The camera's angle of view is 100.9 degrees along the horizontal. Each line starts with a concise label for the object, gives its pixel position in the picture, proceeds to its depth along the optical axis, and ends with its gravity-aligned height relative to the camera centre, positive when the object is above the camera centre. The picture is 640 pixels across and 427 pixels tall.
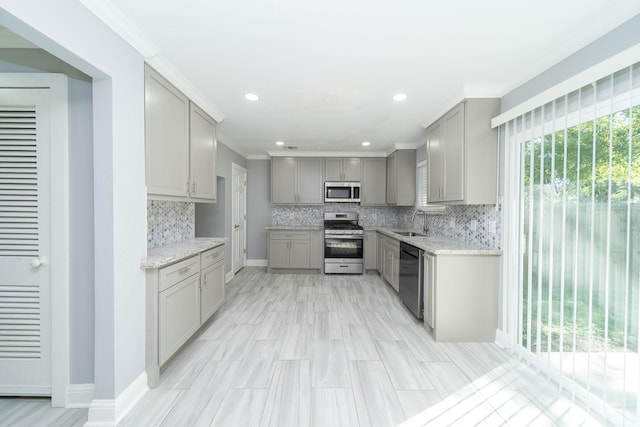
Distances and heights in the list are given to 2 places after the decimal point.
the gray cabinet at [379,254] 4.86 -0.82
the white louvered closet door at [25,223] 1.69 -0.09
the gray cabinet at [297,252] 5.20 -0.83
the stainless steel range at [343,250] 5.11 -0.78
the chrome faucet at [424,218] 4.33 -0.13
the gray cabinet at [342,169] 5.43 +0.84
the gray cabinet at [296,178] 5.43 +0.65
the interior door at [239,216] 5.00 -0.14
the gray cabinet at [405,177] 4.80 +0.60
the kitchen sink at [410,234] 4.27 -0.38
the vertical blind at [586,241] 1.46 -0.20
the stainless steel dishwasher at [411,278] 2.96 -0.82
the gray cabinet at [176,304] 1.89 -0.79
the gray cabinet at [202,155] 2.59 +0.58
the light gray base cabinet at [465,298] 2.59 -0.86
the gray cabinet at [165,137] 1.96 +0.59
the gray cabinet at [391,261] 3.86 -0.81
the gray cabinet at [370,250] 5.19 -0.79
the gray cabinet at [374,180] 5.42 +0.62
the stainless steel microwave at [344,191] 5.39 +0.39
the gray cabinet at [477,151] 2.58 +0.58
